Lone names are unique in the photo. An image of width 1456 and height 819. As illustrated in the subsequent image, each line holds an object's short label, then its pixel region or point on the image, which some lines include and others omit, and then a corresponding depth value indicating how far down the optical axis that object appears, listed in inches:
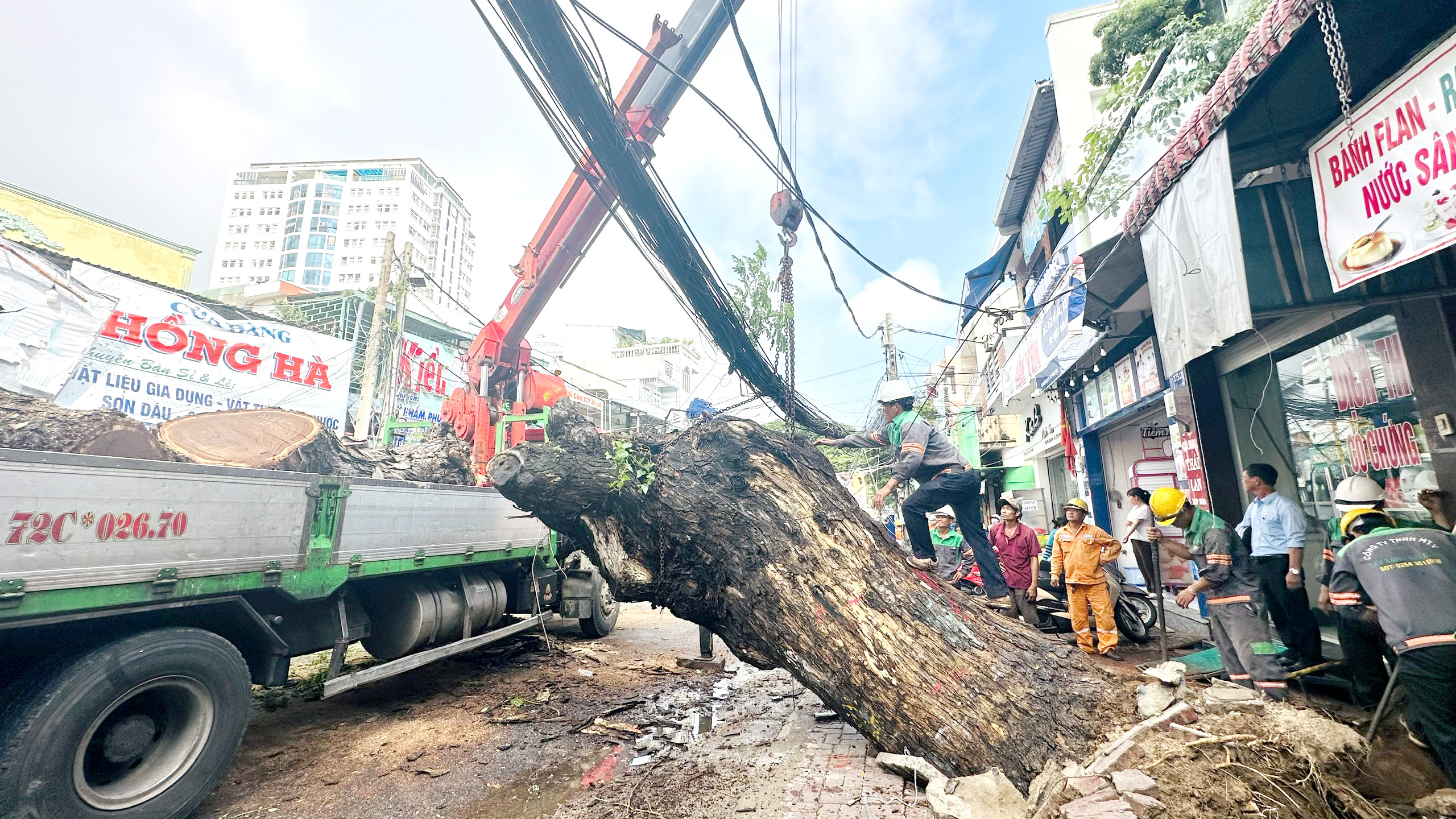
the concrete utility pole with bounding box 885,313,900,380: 633.0
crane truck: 100.0
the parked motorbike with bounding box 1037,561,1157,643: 231.6
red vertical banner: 232.4
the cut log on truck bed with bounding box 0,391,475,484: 147.9
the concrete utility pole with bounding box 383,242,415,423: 474.6
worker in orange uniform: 211.6
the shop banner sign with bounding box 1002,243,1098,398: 232.1
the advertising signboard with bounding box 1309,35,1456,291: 101.0
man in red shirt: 245.8
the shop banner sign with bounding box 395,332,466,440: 586.2
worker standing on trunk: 184.2
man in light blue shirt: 163.0
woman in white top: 227.6
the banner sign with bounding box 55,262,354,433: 341.4
